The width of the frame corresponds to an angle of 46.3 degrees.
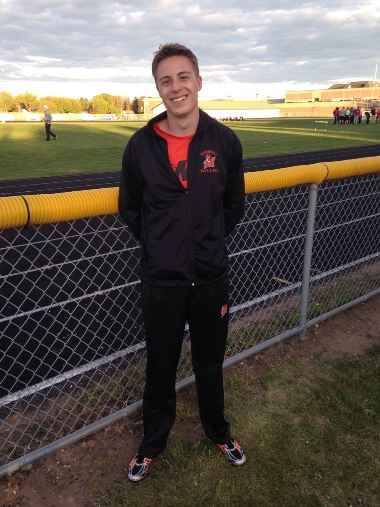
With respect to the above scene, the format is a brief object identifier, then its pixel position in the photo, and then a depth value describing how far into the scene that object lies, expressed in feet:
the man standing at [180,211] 6.87
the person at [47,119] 87.35
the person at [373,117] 176.47
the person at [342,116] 159.33
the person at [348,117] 154.12
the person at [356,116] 150.55
